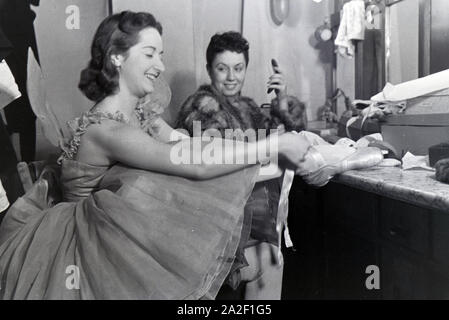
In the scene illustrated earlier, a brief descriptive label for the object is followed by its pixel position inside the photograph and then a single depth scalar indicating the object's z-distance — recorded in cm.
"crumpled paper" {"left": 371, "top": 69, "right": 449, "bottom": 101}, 100
